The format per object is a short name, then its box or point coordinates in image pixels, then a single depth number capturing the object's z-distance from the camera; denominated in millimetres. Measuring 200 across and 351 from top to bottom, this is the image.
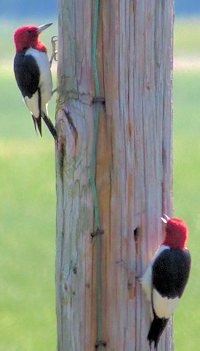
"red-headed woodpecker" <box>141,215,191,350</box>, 8687
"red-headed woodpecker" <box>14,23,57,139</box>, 12094
